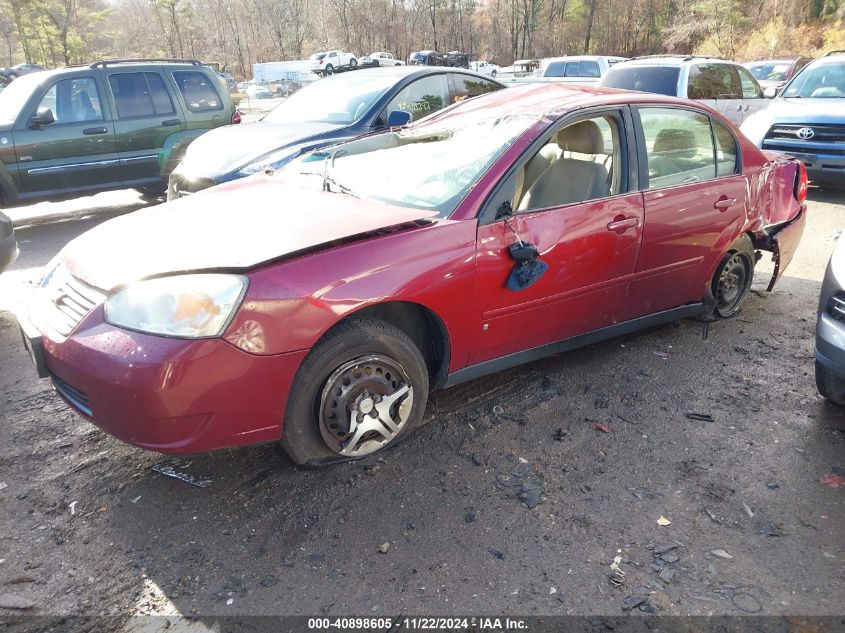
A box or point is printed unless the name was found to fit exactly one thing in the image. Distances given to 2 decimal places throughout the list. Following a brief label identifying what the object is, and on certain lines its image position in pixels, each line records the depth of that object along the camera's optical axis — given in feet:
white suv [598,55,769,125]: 33.06
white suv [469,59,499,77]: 129.46
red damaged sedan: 7.84
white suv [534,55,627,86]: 57.21
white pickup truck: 129.83
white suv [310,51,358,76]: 140.26
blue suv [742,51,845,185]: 26.58
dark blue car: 19.79
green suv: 24.32
